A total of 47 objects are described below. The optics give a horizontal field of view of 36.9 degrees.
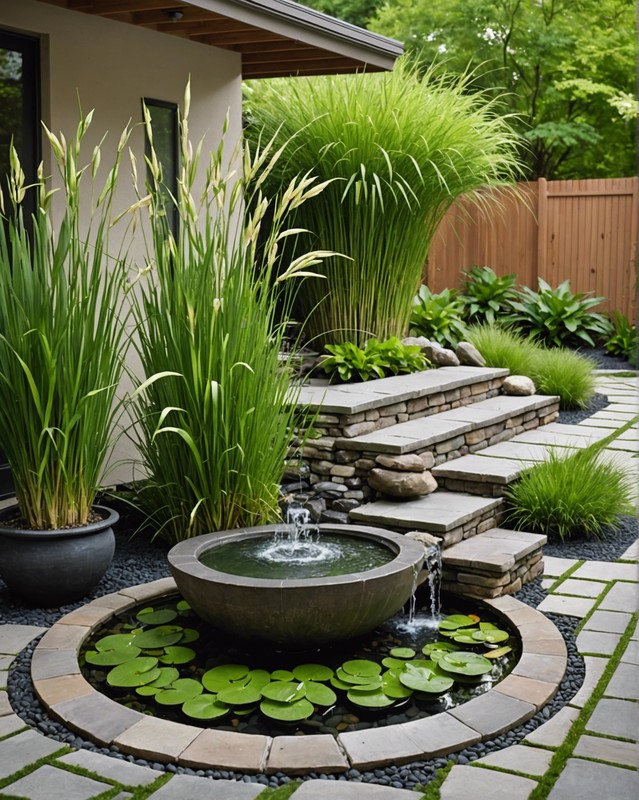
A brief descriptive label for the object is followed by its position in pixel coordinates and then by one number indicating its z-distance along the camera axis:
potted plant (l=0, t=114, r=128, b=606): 3.56
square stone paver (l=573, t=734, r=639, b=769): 2.61
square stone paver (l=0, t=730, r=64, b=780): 2.56
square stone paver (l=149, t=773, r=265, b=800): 2.43
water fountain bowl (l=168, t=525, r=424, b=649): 3.15
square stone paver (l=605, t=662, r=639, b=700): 3.01
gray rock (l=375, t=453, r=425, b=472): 4.74
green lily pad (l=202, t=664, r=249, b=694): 3.12
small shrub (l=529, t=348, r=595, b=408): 7.75
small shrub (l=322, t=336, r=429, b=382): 6.00
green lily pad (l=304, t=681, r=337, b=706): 3.00
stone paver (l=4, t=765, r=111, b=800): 2.41
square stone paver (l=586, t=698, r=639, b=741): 2.77
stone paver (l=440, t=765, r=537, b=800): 2.43
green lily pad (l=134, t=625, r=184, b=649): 3.45
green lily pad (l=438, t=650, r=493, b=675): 3.26
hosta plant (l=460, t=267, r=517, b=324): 10.72
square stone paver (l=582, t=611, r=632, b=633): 3.62
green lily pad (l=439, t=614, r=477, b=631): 3.72
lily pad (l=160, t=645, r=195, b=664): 3.33
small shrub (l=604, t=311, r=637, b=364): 10.30
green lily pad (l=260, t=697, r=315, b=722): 2.90
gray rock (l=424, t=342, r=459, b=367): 6.99
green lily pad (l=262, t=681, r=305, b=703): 3.00
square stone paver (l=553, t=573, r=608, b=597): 4.05
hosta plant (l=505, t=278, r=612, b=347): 10.48
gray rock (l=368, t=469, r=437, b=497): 4.68
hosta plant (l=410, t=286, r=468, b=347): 7.86
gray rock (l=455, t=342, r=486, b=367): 7.25
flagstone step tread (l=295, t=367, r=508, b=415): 5.11
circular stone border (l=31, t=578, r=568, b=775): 2.60
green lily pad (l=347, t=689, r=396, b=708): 3.01
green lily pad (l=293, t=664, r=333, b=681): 3.18
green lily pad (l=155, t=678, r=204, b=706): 3.02
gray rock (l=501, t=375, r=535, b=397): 6.88
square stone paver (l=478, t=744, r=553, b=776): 2.57
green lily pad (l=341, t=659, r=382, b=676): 3.22
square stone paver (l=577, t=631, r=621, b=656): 3.40
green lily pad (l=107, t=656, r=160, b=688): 3.13
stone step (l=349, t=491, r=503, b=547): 4.29
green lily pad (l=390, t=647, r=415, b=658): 3.39
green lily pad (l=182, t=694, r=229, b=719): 2.92
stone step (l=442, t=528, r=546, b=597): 3.97
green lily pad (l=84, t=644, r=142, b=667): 3.29
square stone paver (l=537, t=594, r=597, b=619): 3.82
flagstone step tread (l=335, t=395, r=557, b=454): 4.87
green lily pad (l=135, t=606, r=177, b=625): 3.67
